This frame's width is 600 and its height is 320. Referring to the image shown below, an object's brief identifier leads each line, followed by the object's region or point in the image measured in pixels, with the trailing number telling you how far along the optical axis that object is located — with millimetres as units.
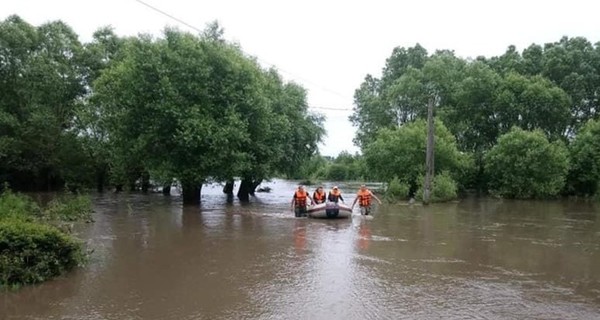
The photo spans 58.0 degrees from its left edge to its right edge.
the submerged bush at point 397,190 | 35969
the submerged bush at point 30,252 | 9227
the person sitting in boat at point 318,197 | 23938
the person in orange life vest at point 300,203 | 22531
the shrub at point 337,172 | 99500
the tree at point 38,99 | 36062
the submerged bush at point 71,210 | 18922
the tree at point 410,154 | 38031
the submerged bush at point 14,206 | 12505
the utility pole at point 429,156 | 29567
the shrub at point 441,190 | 33281
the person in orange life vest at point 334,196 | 22859
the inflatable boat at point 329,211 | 21844
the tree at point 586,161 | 40656
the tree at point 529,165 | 38625
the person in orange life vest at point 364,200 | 23844
